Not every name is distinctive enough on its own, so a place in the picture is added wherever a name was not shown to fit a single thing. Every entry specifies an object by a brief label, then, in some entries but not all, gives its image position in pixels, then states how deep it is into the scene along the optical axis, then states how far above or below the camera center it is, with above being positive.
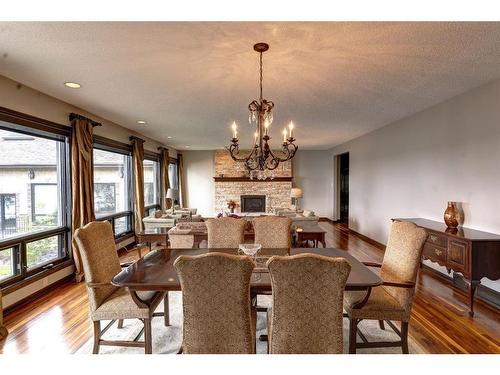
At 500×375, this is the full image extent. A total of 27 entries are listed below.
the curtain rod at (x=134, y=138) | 5.87 +1.02
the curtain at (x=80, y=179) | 3.87 +0.12
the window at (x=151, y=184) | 7.38 +0.07
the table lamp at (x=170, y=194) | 7.50 -0.20
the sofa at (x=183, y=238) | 4.25 -0.78
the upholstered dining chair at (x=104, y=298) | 2.06 -0.86
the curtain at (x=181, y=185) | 9.48 +0.04
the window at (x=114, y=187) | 4.99 +0.00
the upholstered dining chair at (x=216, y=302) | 1.54 -0.66
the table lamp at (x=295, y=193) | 8.18 -0.25
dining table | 1.87 -0.65
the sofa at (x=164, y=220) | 5.46 -0.66
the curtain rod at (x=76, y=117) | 3.92 +1.01
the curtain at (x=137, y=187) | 5.95 +0.00
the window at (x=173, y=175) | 9.14 +0.37
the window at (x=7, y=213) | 3.03 -0.27
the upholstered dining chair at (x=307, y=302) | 1.51 -0.65
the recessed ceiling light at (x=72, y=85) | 3.04 +1.13
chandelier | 2.47 +0.53
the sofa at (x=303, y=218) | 5.71 -0.68
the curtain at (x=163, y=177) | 7.92 +0.27
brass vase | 3.43 -0.41
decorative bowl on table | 2.30 -0.52
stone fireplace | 9.38 -0.03
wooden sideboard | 2.79 -0.74
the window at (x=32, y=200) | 3.07 -0.15
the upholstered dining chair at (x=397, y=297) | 2.04 -0.87
